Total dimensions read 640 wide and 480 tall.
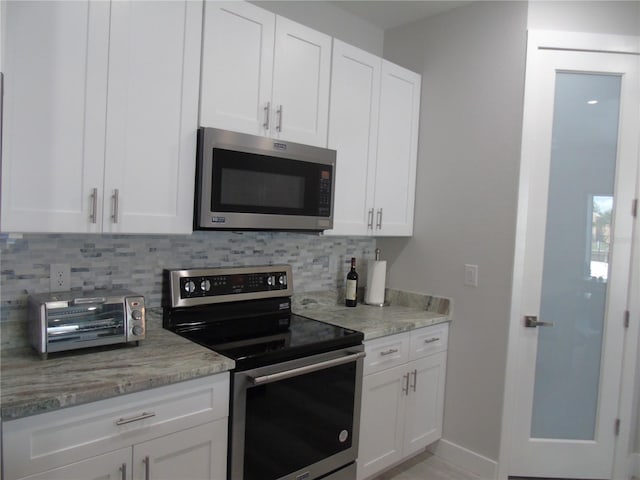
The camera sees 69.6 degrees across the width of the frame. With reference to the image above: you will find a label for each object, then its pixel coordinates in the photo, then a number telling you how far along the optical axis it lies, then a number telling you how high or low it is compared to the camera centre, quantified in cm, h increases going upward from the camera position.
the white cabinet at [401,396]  232 -93
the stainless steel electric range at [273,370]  174 -60
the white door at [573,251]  247 -8
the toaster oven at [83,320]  153 -39
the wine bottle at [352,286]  275 -38
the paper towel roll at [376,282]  285 -35
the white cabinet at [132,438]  128 -70
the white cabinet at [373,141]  245 +48
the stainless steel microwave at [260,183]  188 +16
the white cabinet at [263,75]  190 +65
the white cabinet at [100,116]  145 +33
